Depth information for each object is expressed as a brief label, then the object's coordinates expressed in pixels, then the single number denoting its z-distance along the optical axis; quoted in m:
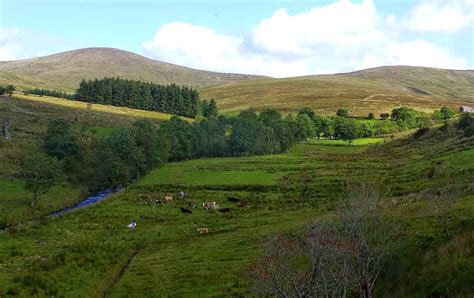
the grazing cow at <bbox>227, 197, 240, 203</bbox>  67.31
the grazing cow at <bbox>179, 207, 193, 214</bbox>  60.65
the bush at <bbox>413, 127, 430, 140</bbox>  129.12
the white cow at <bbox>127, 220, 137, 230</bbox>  52.43
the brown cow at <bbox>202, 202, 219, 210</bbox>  62.91
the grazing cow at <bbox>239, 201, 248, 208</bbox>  63.42
